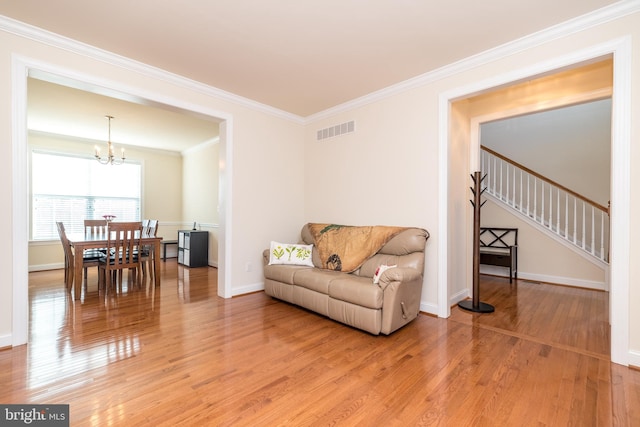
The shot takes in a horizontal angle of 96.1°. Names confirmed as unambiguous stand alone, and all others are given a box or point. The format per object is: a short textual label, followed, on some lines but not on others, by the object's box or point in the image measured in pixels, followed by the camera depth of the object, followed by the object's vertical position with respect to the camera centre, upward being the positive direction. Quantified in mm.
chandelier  6262 +1090
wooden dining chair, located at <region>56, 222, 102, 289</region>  4066 -718
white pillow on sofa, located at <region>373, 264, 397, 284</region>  2773 -594
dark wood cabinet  5832 -778
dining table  3693 -495
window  5543 +377
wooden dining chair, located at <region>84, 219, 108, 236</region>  4887 -302
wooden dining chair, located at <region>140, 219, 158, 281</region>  4562 -698
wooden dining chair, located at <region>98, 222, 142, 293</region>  3988 -572
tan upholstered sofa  2605 -772
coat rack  3340 -372
